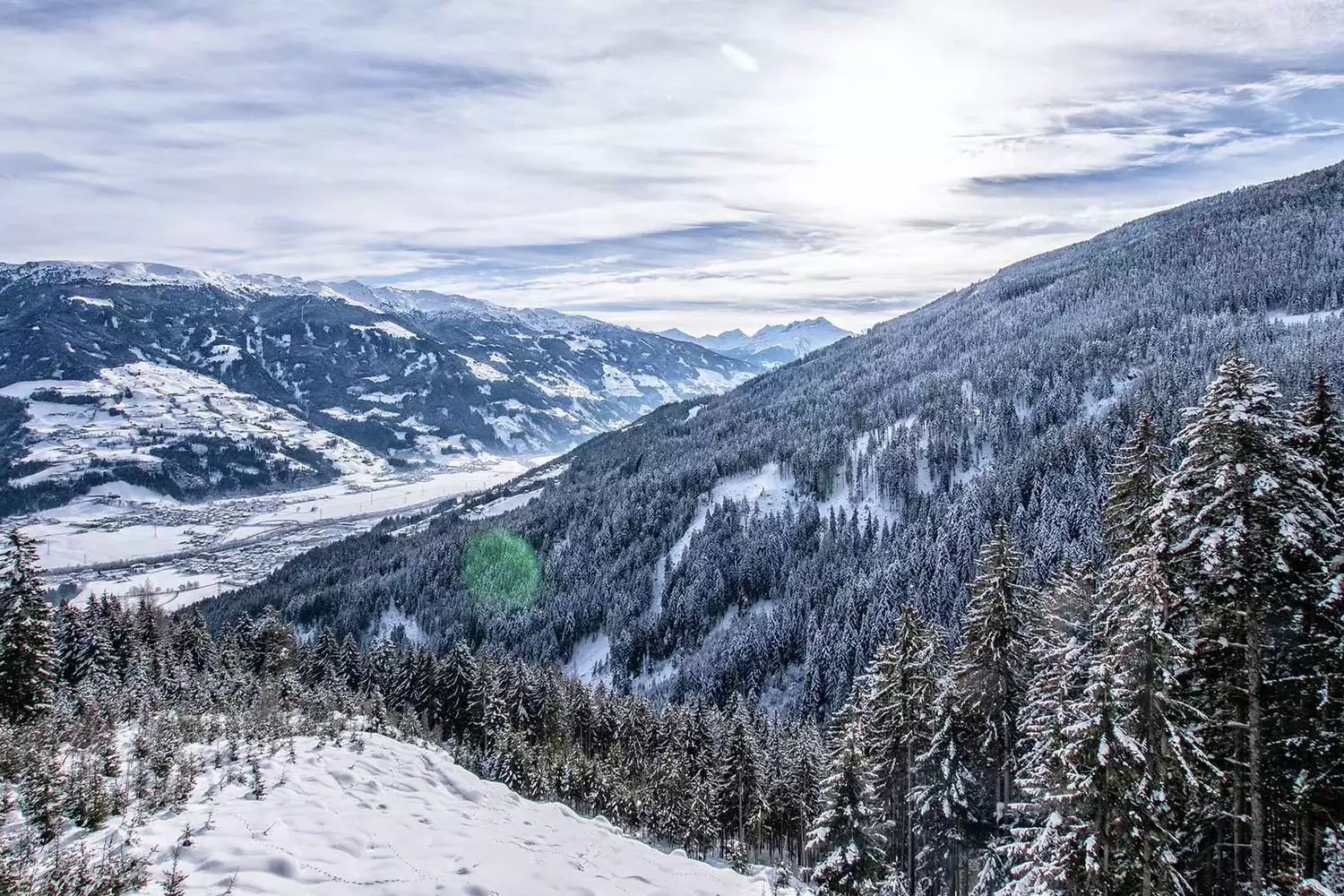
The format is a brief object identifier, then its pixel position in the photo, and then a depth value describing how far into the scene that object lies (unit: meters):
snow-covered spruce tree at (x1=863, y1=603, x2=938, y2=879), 29.91
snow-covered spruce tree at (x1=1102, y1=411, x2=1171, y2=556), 23.33
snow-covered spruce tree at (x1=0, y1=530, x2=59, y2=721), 32.47
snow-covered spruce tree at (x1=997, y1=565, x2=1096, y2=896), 18.42
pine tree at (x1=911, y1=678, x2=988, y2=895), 28.88
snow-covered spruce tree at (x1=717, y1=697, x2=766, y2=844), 55.00
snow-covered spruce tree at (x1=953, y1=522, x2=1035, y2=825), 28.89
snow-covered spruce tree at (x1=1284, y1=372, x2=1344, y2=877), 14.81
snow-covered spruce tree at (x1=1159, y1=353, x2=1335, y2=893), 15.14
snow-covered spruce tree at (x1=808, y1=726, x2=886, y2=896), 24.00
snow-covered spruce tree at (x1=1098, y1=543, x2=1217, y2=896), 16.83
